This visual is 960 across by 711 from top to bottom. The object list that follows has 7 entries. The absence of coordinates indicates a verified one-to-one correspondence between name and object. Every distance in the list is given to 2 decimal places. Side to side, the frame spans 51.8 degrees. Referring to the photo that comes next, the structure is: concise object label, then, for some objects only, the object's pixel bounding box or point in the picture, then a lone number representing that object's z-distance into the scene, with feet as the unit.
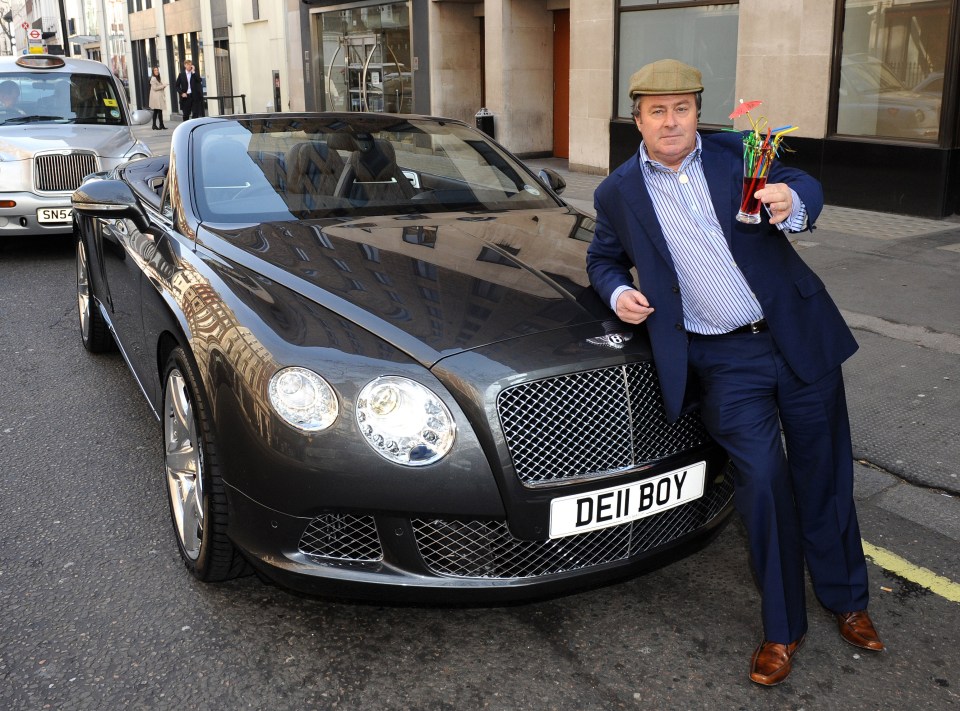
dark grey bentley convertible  8.65
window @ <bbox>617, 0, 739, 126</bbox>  41.59
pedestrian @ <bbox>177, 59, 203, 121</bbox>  81.51
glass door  68.03
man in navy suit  8.98
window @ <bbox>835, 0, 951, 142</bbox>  33.42
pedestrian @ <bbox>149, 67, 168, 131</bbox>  94.17
